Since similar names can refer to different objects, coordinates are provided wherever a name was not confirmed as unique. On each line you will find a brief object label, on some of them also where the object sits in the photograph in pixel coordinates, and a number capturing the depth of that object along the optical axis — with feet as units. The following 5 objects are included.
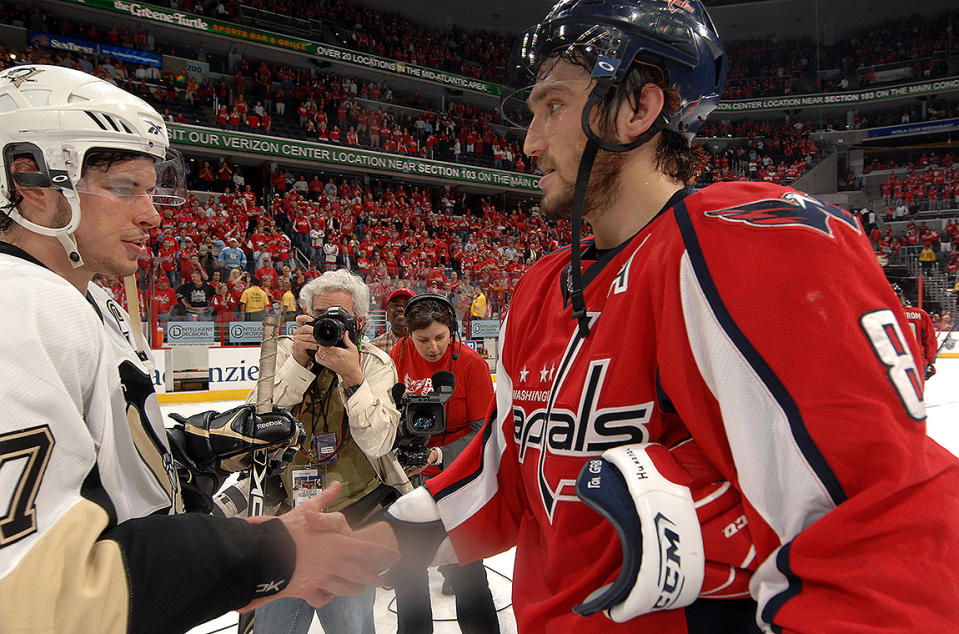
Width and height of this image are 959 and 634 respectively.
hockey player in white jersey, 2.53
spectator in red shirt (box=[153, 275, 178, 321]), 23.89
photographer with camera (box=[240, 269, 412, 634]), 6.93
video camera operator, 9.77
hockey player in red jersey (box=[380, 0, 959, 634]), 2.02
